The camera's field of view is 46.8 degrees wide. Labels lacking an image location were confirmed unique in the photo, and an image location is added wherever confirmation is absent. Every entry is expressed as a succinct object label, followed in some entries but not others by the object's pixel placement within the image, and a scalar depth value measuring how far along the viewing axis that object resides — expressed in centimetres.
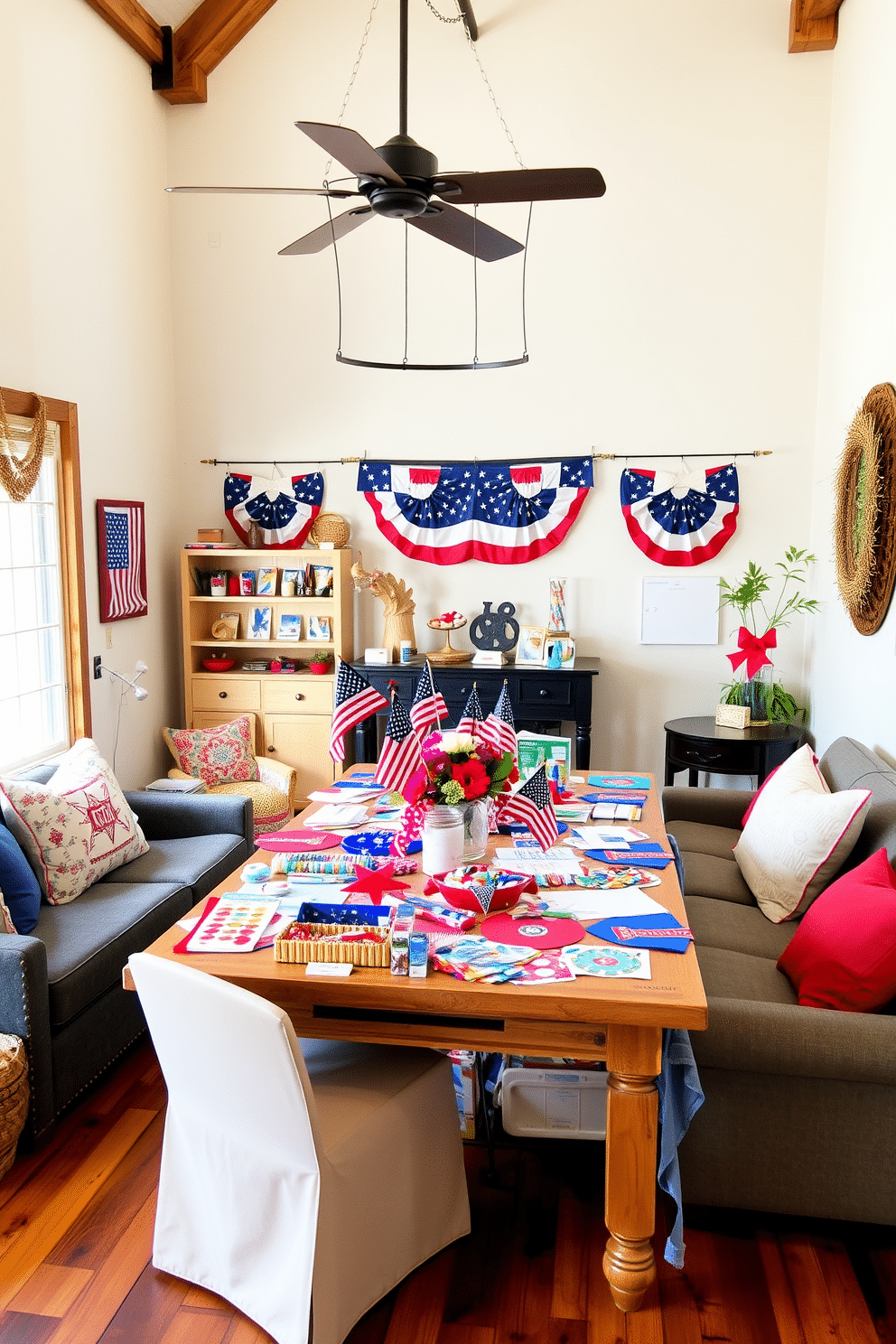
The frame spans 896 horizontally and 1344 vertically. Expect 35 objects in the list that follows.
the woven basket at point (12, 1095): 253
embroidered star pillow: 331
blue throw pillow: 309
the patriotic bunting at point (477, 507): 522
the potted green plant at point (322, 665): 532
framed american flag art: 465
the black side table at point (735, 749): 459
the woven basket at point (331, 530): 534
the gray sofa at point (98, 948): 266
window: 398
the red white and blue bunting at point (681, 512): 511
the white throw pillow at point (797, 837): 296
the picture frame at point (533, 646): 513
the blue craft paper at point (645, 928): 223
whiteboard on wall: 520
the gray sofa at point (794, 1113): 221
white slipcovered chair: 186
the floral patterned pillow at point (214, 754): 507
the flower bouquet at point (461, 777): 253
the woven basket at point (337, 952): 216
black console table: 497
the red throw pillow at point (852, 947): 234
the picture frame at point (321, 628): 538
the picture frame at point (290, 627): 543
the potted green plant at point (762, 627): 479
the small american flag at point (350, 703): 285
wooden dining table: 201
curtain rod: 519
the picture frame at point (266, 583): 537
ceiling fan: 243
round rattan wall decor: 356
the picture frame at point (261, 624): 546
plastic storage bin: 252
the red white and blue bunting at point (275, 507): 541
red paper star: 244
